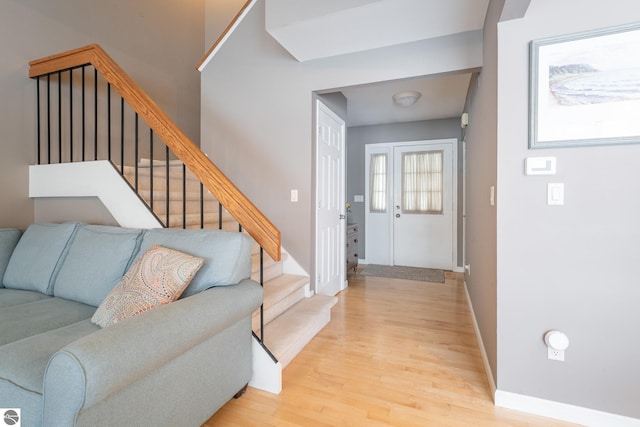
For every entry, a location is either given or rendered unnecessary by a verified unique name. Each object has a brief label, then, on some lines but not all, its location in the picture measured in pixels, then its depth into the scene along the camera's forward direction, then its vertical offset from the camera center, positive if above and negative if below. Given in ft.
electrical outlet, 5.12 -2.36
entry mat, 14.44 -2.97
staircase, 7.00 -2.01
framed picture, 4.70 +2.00
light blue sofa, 2.93 -1.57
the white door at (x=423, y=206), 16.22 +0.44
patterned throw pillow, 4.39 -1.07
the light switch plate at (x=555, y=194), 5.08 +0.34
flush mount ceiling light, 12.06 +4.67
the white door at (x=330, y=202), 10.31 +0.44
